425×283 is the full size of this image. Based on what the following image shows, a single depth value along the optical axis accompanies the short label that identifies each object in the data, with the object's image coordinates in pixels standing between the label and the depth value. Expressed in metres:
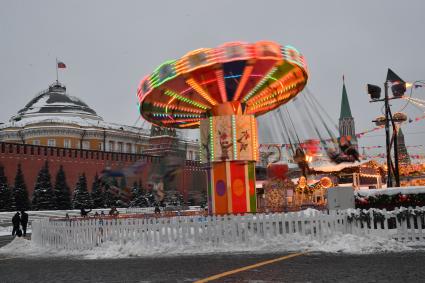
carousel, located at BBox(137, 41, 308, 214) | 17.41
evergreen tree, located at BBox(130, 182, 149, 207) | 54.41
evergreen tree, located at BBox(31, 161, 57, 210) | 44.99
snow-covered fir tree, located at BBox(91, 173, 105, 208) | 49.97
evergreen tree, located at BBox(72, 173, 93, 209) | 48.22
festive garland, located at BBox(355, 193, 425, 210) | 17.16
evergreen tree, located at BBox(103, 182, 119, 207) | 51.17
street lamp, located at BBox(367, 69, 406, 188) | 26.83
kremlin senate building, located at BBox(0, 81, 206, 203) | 49.50
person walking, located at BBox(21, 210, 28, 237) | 24.44
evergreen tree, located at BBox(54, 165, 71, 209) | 46.72
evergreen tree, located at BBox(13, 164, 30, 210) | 43.66
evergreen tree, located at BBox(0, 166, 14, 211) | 42.06
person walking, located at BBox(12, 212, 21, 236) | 23.27
